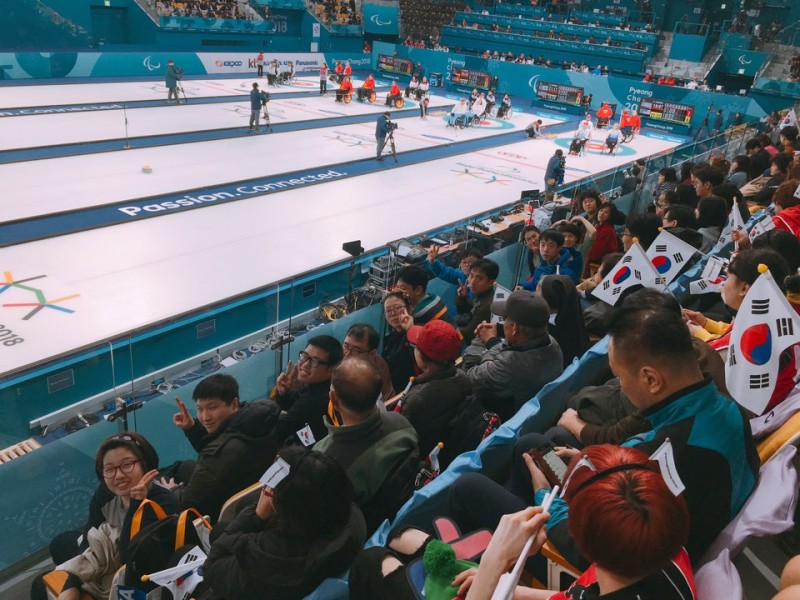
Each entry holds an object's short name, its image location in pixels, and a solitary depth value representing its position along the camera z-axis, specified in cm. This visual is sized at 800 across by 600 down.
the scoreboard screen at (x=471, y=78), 2606
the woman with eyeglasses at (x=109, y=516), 265
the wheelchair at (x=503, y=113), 2182
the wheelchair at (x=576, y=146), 1764
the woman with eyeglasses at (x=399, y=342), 423
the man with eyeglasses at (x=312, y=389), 343
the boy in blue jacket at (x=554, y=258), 563
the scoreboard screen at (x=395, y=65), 2775
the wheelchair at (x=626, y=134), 1981
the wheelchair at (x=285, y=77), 2442
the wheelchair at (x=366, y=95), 2227
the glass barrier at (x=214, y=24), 2495
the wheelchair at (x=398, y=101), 2206
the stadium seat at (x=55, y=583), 268
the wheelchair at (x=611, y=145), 1795
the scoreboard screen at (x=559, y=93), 2473
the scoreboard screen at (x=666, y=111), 2219
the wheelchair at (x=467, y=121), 1956
